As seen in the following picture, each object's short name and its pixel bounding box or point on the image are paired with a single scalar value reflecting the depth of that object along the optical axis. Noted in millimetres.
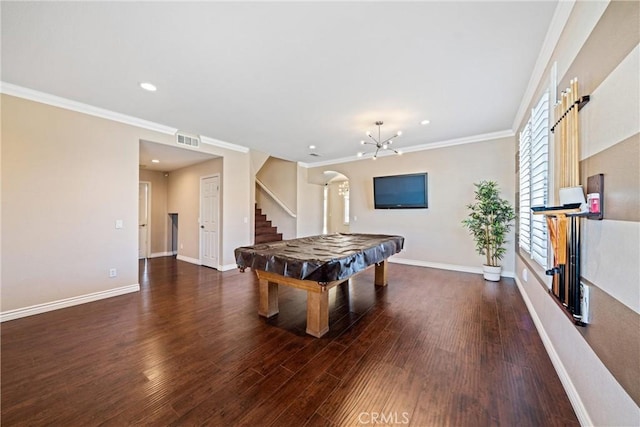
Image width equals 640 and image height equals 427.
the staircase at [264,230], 6872
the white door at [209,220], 5383
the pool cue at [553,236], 1513
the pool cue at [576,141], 1449
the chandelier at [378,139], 4024
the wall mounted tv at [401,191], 5320
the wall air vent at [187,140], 4367
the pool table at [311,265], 2305
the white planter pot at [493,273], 4273
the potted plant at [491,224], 4270
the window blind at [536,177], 2186
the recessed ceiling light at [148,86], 2781
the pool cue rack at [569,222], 1429
